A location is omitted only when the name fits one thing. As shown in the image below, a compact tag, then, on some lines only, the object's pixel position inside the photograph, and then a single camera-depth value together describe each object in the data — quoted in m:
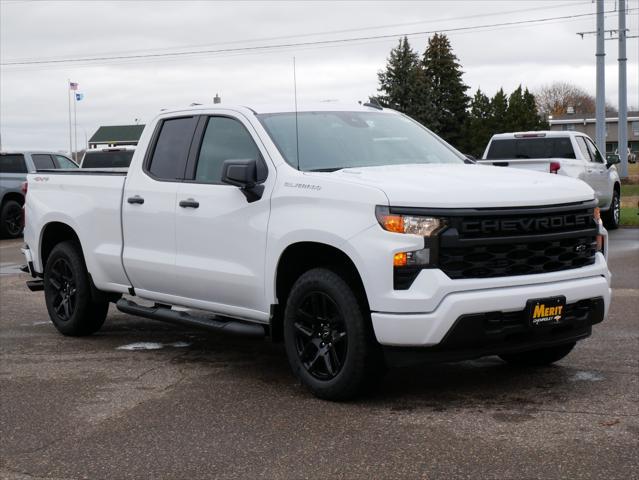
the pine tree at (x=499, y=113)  86.94
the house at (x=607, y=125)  121.00
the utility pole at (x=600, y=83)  33.94
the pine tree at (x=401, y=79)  82.69
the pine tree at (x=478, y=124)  85.31
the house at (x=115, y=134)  111.94
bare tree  134.11
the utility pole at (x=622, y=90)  38.16
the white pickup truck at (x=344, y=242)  5.66
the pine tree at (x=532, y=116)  87.88
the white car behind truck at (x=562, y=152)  18.09
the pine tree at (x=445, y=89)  86.81
